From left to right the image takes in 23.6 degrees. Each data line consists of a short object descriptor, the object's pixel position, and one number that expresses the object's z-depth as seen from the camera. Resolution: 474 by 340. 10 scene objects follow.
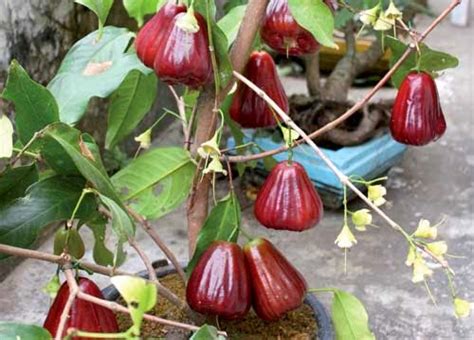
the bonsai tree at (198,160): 0.81
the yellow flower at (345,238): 0.84
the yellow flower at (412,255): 0.81
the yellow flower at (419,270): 0.80
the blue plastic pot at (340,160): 1.60
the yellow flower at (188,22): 0.82
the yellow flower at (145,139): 0.98
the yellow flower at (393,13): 0.86
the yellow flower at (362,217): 0.84
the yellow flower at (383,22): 0.86
